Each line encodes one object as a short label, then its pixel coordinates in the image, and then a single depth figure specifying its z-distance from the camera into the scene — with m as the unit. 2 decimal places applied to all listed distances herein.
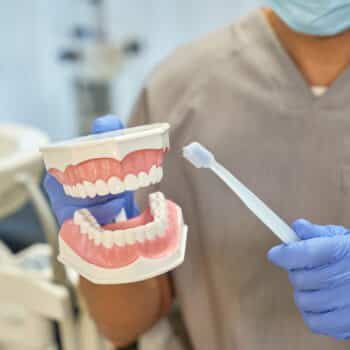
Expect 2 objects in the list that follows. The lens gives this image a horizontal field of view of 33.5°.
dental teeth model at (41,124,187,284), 0.49
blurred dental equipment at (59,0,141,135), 2.07
